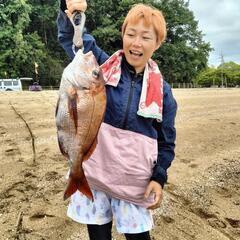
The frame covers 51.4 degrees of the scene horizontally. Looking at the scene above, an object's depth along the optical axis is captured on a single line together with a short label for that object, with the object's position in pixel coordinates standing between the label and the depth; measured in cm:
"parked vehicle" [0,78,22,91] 2140
